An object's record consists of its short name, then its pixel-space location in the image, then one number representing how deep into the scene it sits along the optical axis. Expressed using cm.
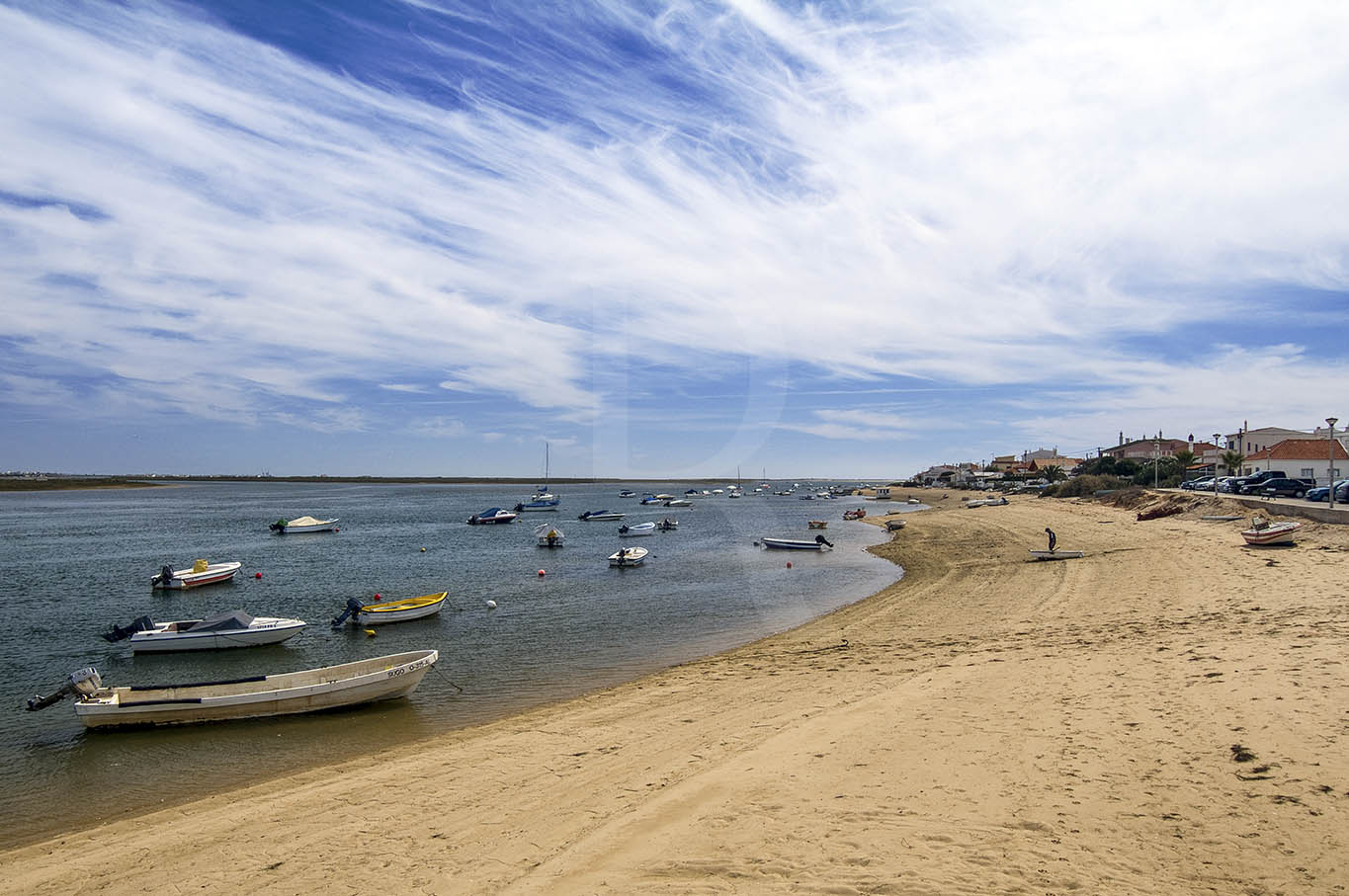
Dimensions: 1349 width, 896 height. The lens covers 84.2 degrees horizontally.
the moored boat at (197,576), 3541
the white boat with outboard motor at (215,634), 2267
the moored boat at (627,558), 4116
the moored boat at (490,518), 8081
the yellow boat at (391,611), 2603
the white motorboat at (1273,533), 2583
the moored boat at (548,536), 5444
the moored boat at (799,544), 4688
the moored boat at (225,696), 1479
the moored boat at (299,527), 7044
